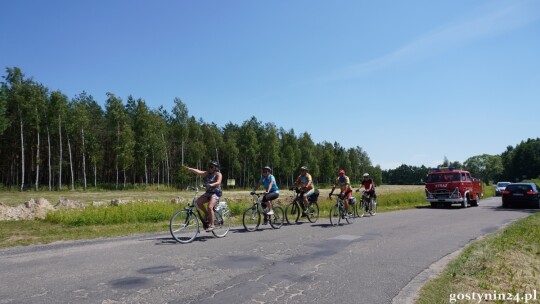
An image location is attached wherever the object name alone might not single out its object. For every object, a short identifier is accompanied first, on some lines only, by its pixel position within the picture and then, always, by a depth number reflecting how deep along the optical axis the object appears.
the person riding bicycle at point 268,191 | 12.95
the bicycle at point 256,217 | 12.65
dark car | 24.30
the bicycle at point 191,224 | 10.09
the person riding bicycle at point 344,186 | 15.47
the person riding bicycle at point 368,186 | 18.44
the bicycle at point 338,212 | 14.47
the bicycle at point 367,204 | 18.38
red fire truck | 23.78
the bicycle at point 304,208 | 14.55
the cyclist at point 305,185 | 14.41
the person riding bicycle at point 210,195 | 10.65
